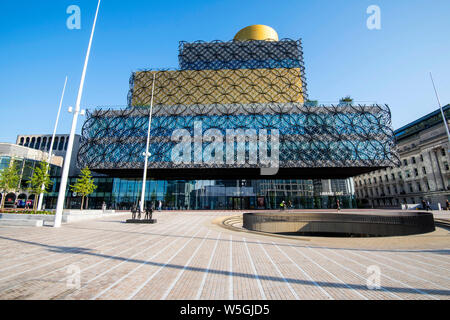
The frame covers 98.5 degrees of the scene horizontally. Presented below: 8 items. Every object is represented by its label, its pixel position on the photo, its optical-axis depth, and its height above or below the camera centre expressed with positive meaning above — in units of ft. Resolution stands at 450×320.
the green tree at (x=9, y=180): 78.36 +8.78
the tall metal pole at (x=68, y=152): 44.45 +11.54
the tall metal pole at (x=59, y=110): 83.56 +38.82
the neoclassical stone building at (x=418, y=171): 158.10 +27.19
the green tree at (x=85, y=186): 94.08 +7.72
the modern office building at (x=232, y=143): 128.67 +37.99
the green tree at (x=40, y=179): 75.41 +8.60
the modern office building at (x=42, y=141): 287.91 +95.66
